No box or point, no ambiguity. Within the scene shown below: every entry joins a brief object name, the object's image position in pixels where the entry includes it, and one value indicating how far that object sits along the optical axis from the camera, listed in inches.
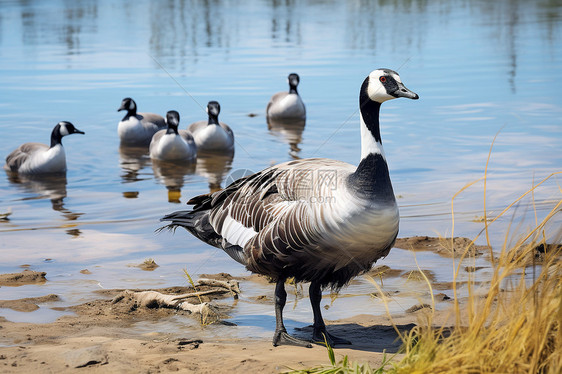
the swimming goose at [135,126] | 603.5
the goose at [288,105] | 649.0
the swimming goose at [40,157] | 501.4
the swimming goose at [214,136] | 567.8
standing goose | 201.5
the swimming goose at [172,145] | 540.1
